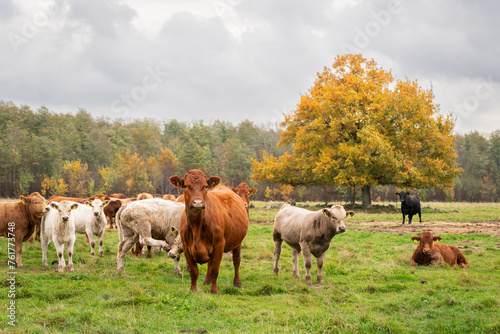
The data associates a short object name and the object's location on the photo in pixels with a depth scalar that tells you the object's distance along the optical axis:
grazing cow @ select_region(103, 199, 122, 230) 18.84
